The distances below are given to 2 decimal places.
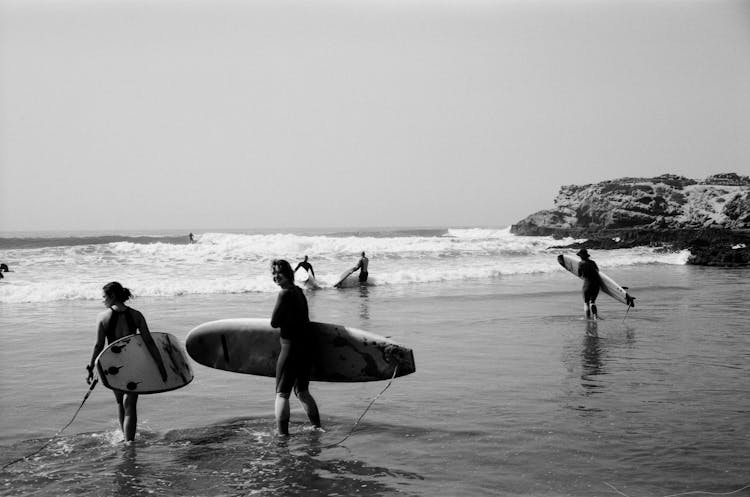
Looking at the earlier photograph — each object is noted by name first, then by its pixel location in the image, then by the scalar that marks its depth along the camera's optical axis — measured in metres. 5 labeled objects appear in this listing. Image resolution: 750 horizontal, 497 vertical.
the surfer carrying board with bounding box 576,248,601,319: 13.02
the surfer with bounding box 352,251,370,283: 21.13
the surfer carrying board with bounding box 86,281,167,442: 5.61
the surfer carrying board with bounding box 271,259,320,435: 5.76
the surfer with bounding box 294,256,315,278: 19.72
